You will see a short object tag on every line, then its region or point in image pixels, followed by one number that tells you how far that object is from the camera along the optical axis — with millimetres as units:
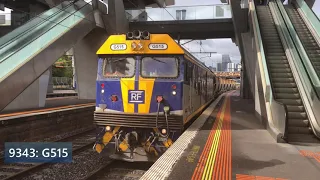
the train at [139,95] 7492
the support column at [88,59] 22250
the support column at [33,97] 15016
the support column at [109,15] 20094
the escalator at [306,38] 12953
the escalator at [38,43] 11875
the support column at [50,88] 29191
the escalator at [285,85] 8828
